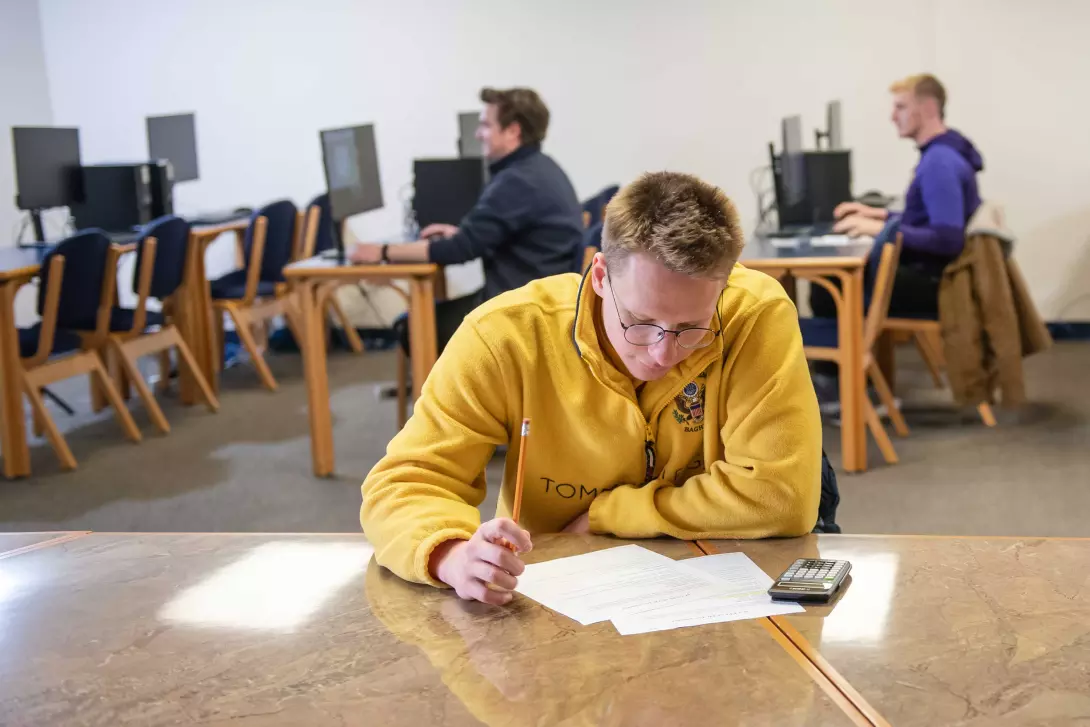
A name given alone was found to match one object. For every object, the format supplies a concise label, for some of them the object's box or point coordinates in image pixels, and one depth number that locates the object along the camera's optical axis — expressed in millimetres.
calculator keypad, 1277
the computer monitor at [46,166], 5465
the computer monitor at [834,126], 5742
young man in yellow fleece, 1404
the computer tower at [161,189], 5766
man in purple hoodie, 4234
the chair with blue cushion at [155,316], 4668
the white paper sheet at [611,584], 1251
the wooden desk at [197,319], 5230
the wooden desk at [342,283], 3865
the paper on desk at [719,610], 1197
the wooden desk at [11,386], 4059
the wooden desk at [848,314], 3752
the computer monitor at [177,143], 6273
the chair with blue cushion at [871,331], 3824
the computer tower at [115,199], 5727
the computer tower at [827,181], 5363
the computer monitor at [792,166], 4930
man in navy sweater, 4047
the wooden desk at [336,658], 1030
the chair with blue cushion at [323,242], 6007
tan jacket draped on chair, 4141
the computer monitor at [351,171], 4250
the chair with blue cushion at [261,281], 5461
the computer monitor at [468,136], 5832
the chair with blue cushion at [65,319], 4156
